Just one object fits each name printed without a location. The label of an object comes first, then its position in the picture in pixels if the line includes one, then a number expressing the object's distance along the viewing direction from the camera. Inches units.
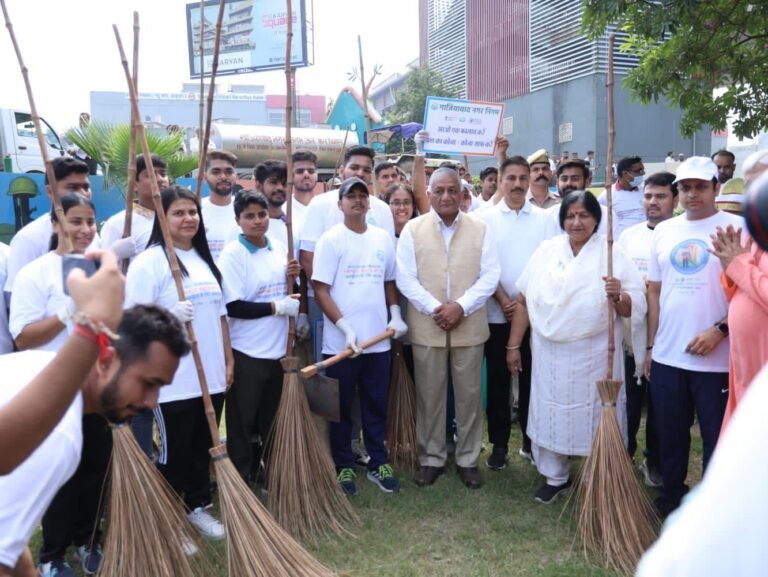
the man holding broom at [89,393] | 57.2
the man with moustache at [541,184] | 202.2
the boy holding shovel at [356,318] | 148.9
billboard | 808.9
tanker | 576.1
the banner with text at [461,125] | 213.3
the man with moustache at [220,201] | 170.1
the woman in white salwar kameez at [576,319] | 137.0
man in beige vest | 153.3
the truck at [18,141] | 548.7
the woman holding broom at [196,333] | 120.8
